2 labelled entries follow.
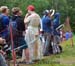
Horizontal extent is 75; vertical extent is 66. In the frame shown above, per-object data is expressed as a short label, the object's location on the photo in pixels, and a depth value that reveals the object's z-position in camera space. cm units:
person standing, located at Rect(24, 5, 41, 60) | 1287
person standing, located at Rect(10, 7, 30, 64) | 1244
